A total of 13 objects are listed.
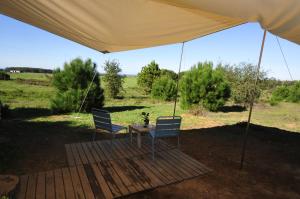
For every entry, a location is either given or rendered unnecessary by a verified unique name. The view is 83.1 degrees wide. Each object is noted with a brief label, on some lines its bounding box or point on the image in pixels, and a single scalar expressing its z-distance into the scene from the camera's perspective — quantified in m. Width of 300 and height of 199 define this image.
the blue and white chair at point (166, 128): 3.53
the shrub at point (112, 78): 16.26
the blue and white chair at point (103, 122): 3.86
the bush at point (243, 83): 11.80
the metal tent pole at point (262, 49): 2.73
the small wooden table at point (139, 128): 3.84
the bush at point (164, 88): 15.19
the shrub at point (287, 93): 14.89
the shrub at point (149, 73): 19.57
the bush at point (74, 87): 8.83
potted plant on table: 4.15
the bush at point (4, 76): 23.76
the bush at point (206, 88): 10.02
